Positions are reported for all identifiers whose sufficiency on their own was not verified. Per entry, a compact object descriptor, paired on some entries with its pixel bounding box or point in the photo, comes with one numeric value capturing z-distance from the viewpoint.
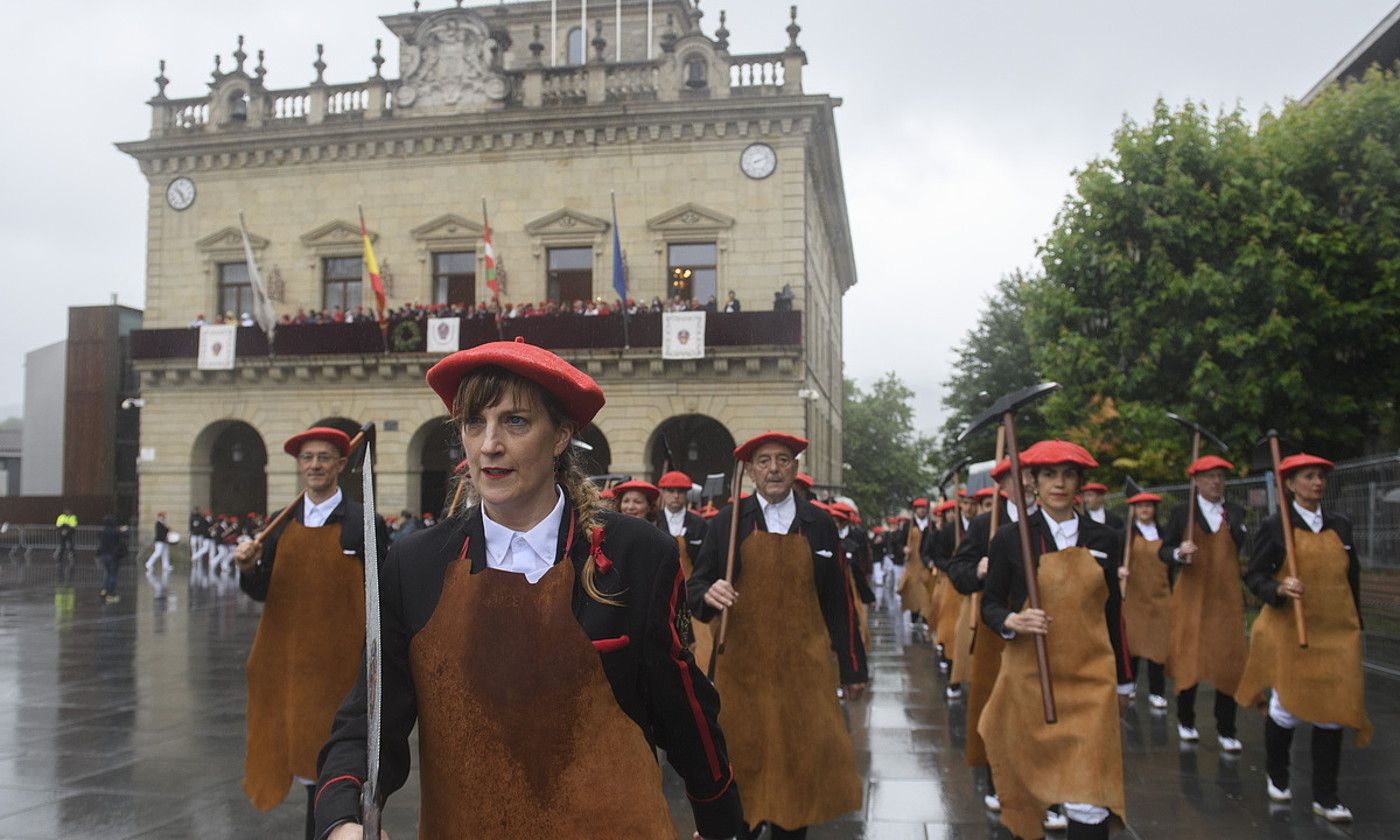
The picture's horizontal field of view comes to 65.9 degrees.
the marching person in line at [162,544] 29.14
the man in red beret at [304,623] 5.86
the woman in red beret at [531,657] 2.47
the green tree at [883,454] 68.00
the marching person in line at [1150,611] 10.29
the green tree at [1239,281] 20.05
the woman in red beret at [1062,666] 4.88
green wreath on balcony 28.70
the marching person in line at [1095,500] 11.18
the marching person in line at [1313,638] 6.46
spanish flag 28.12
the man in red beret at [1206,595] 8.77
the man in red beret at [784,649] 5.25
